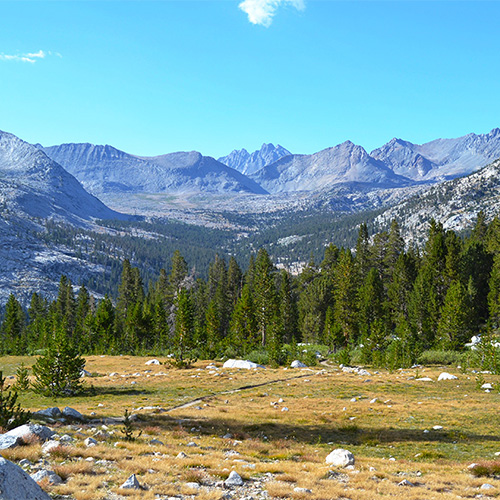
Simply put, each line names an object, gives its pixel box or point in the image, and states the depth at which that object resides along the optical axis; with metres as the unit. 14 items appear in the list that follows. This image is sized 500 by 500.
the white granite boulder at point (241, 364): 48.76
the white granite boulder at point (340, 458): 12.98
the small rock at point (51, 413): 18.40
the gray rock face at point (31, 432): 12.05
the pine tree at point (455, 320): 53.66
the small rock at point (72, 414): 18.86
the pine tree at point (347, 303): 67.88
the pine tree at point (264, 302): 70.91
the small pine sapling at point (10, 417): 14.36
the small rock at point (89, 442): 12.91
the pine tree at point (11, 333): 81.25
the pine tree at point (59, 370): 30.44
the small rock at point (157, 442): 14.87
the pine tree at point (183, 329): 51.47
